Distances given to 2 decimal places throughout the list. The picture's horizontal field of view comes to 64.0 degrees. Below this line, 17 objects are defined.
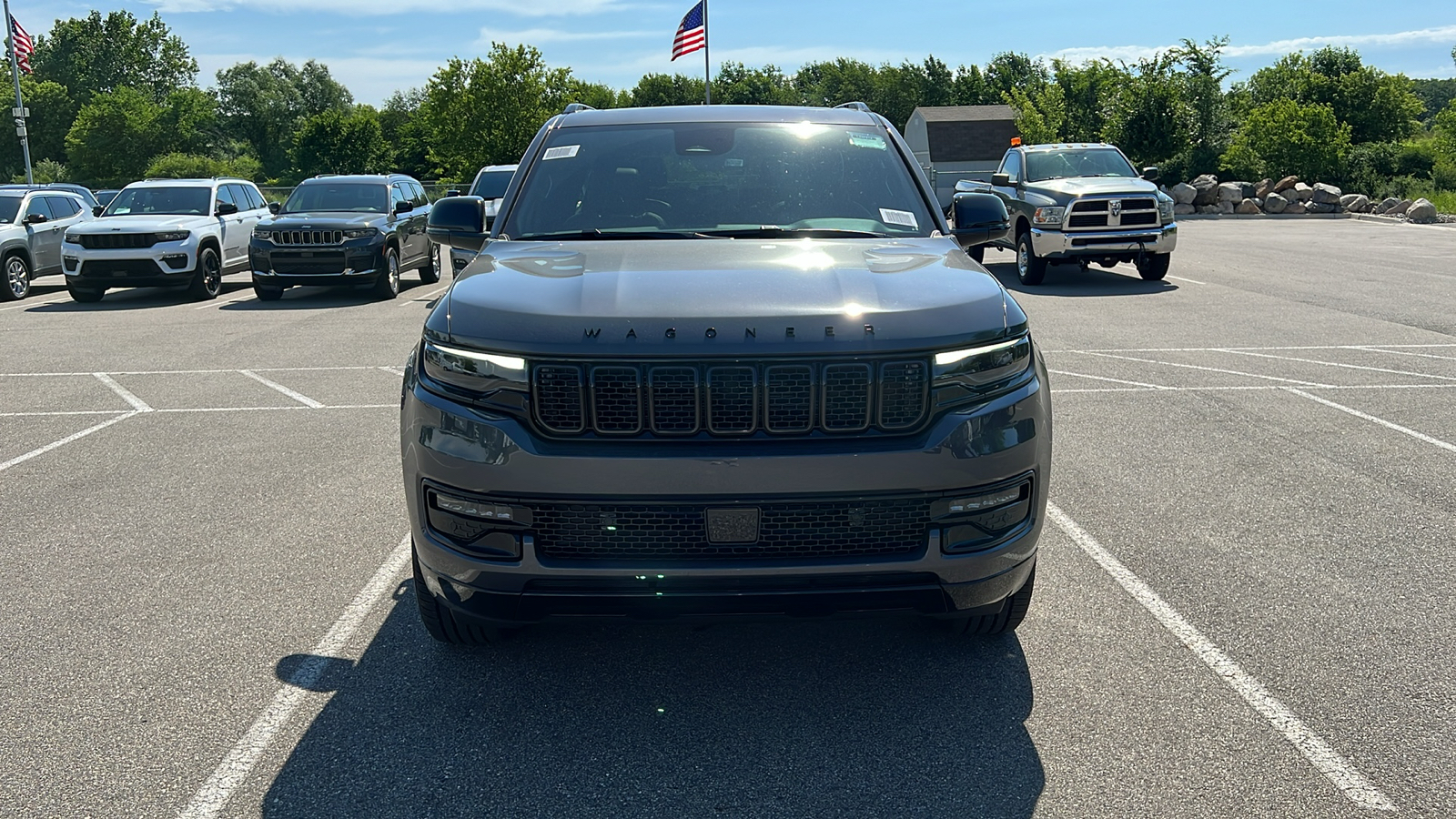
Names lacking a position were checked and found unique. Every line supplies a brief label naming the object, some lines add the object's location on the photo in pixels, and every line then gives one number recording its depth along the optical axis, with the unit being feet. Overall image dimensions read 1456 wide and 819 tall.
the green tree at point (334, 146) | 309.01
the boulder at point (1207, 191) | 137.80
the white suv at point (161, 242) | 57.26
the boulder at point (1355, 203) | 125.70
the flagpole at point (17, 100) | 122.83
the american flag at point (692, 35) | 120.39
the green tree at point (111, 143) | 296.10
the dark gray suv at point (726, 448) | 10.59
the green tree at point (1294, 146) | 142.82
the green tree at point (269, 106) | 393.70
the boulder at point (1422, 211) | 111.55
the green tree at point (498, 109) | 226.99
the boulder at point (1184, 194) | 138.92
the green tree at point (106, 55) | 420.36
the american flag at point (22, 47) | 114.93
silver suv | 61.31
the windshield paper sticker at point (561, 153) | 16.47
